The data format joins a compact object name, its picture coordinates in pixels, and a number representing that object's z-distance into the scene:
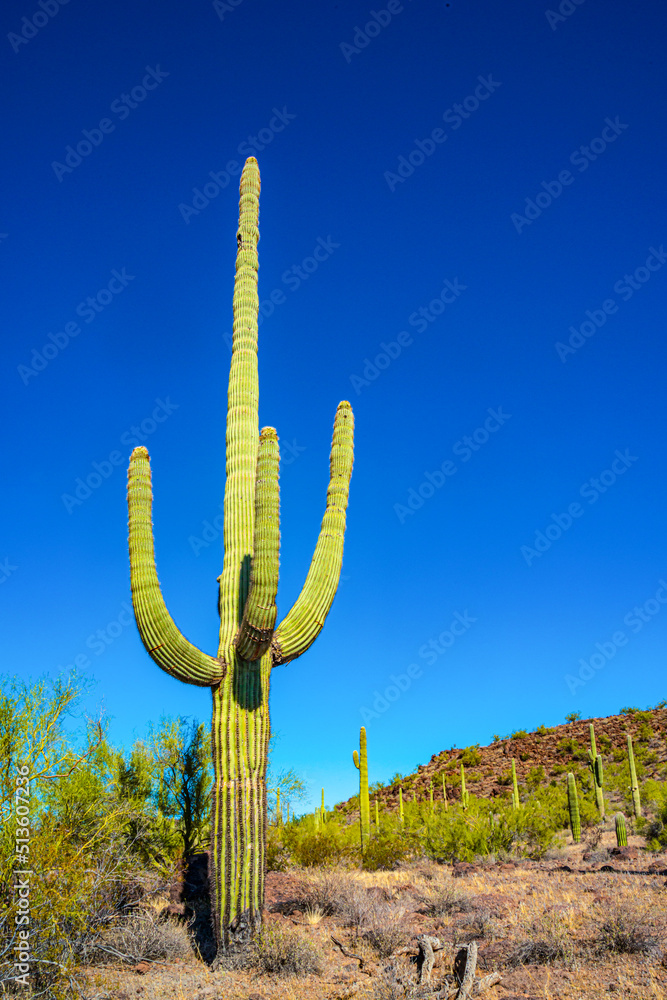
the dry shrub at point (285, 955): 7.28
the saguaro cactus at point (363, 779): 16.73
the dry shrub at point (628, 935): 6.64
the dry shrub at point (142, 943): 7.68
